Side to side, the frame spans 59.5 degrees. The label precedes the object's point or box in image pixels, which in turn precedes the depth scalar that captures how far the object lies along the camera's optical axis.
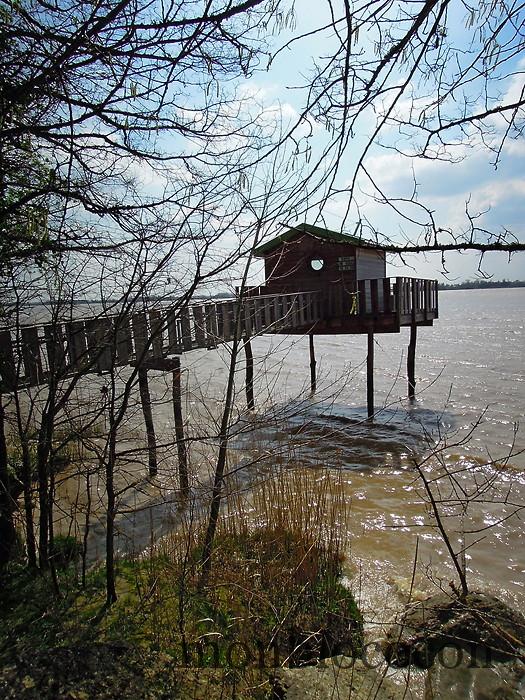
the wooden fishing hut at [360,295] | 13.34
